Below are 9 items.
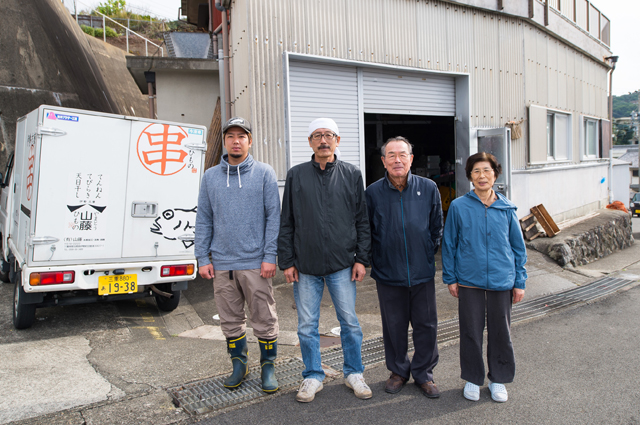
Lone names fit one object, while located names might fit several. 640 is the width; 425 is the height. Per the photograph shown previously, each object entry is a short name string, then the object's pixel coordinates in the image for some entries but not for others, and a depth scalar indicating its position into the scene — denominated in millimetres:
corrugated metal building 7148
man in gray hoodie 3508
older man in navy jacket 3486
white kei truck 4730
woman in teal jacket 3408
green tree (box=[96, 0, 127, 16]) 34544
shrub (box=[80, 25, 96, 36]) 26522
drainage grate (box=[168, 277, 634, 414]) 3404
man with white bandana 3404
